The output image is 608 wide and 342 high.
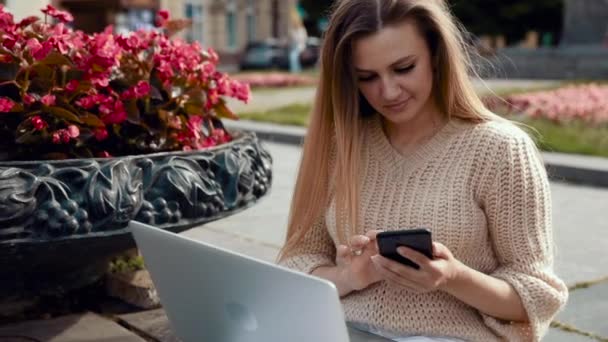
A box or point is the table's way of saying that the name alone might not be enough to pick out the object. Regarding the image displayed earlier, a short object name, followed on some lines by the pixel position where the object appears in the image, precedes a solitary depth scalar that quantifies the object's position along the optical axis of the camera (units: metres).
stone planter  2.13
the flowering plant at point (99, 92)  2.43
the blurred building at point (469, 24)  17.73
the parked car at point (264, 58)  30.61
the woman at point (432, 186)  1.79
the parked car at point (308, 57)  32.44
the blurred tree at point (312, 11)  39.47
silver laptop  1.25
